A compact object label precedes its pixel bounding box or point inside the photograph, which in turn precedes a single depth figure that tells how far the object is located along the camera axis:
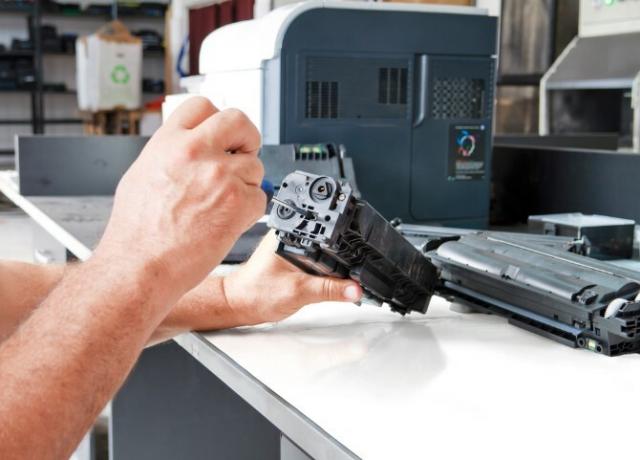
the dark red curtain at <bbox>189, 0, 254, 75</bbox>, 7.12
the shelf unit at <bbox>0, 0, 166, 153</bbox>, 8.16
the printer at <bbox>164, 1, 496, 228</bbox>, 1.60
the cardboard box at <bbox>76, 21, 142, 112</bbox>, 7.23
